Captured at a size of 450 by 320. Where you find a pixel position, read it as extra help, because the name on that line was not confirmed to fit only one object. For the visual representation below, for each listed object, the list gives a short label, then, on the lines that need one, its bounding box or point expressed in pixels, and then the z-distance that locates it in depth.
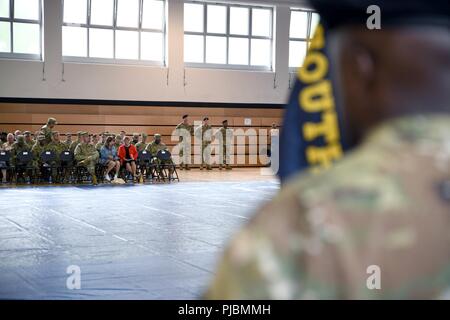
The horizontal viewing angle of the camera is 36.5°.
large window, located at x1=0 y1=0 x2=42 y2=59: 24.39
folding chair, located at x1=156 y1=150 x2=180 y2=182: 20.77
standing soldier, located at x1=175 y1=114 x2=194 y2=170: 26.55
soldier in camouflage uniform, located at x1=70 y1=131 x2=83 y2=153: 20.19
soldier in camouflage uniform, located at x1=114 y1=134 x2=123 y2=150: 20.78
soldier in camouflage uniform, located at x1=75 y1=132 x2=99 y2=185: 19.67
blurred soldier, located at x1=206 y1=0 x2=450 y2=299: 0.94
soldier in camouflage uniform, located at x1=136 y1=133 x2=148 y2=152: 21.42
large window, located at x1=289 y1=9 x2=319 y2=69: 29.11
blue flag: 2.00
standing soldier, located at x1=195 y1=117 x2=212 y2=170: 26.95
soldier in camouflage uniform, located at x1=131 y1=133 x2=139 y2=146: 22.12
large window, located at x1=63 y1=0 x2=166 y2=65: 25.36
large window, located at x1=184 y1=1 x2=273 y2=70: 27.42
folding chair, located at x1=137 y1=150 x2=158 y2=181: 20.59
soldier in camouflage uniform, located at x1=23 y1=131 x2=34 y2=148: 19.93
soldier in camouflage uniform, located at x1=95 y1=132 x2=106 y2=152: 20.08
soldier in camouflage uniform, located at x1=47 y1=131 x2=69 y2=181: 19.78
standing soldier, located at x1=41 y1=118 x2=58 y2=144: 20.12
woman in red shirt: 20.11
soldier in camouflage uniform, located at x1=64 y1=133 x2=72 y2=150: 20.28
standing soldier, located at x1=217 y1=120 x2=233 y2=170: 27.55
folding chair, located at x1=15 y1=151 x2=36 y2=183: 19.22
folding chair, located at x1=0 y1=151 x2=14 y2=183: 19.19
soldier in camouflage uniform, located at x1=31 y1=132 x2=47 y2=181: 19.66
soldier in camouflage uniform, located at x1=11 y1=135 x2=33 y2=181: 19.47
